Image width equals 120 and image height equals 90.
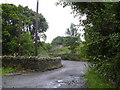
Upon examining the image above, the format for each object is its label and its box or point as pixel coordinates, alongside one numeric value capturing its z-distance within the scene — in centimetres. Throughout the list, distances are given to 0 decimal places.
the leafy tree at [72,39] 2308
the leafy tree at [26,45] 1312
